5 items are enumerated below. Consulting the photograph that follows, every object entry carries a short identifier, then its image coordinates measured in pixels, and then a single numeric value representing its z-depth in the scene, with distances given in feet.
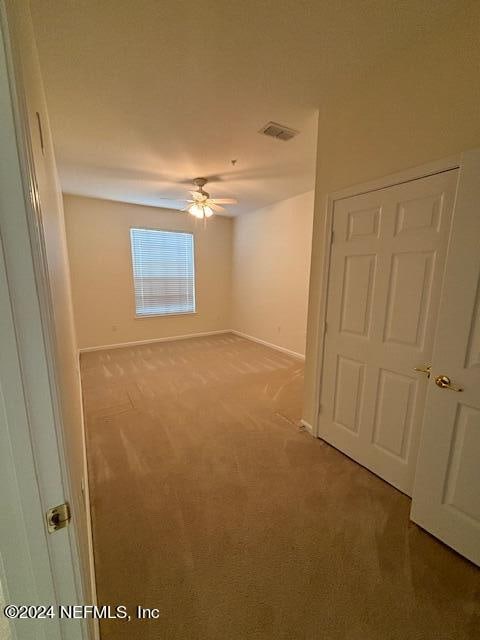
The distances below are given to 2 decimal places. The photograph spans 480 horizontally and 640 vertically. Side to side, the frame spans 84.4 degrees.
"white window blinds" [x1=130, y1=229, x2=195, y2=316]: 16.89
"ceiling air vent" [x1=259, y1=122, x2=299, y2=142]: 7.57
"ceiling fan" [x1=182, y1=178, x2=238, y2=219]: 11.52
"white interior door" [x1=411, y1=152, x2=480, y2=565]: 4.26
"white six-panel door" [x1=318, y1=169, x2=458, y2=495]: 5.11
